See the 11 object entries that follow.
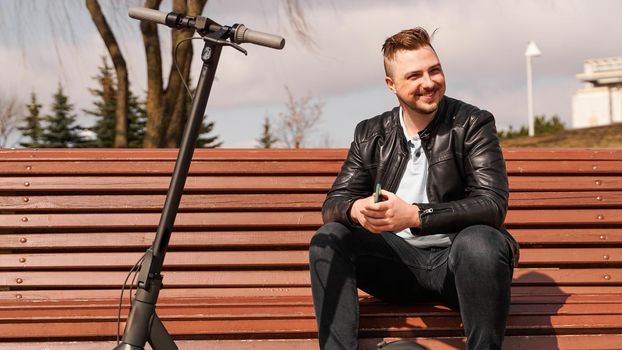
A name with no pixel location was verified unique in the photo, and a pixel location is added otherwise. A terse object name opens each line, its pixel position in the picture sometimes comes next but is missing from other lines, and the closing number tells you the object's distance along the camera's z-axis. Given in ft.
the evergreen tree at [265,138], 95.55
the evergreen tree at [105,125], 110.42
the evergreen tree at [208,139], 111.86
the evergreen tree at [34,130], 102.19
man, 11.85
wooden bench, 15.72
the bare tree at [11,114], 82.53
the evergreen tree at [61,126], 115.85
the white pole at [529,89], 82.21
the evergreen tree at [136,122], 97.40
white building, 107.14
